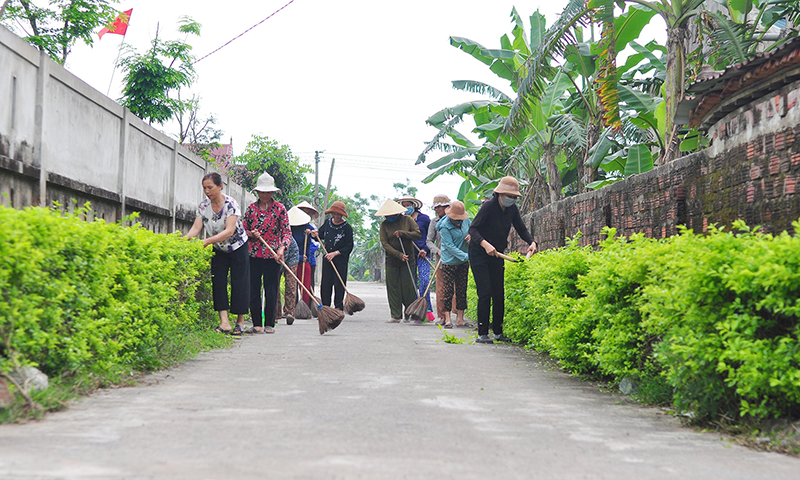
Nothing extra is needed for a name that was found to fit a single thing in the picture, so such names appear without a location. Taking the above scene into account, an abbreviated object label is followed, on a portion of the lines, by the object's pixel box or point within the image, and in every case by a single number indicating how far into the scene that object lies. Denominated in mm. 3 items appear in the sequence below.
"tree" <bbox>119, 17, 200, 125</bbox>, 24297
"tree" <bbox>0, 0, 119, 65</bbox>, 23297
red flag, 24203
